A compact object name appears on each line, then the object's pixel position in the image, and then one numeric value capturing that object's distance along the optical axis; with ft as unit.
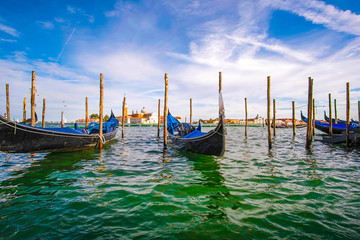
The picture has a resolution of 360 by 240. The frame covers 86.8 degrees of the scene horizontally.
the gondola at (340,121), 68.87
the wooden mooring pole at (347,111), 34.42
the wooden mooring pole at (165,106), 36.00
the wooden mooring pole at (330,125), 51.27
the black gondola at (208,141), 22.04
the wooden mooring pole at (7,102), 49.15
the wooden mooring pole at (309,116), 31.88
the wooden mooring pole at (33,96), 32.99
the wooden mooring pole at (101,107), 31.86
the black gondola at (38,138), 22.43
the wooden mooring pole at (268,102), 36.99
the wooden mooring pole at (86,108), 62.17
